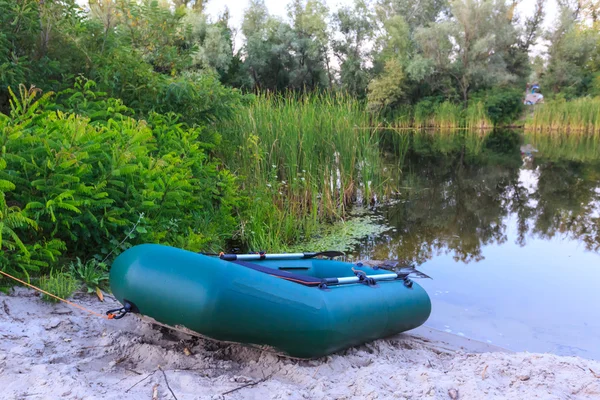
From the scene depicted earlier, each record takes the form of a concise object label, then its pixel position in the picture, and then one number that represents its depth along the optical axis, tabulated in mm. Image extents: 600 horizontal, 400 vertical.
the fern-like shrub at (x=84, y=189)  2809
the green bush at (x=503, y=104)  25828
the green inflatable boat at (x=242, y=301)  2152
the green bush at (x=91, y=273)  3025
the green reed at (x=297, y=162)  5387
